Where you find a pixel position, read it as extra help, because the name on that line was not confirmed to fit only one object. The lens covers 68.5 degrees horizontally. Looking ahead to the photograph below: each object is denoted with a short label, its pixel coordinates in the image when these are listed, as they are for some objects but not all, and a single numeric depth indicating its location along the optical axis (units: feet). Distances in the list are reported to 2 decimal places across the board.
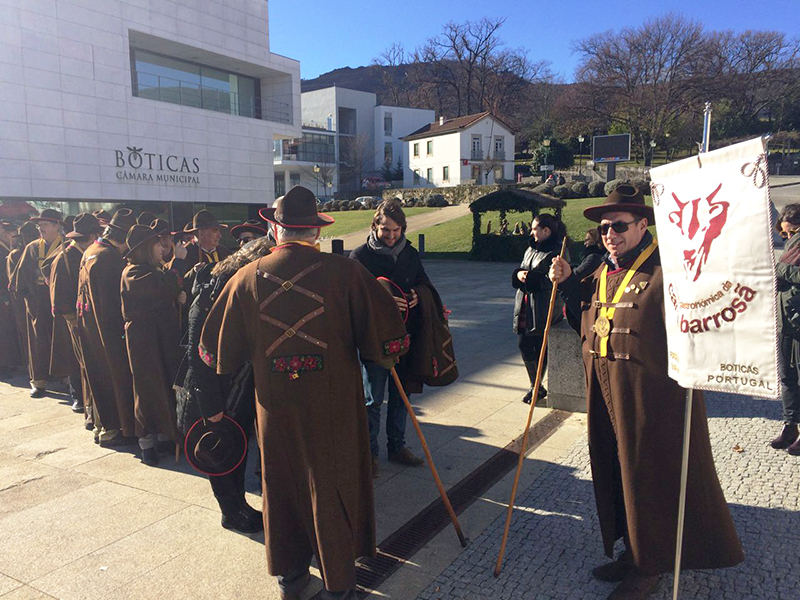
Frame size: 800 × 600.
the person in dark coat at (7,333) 28.14
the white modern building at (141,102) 60.64
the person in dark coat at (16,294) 26.74
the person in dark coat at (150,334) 16.24
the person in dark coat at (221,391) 11.34
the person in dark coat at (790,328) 15.79
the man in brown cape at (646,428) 9.90
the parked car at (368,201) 156.35
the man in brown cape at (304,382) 9.85
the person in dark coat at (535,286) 19.56
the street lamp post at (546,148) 186.80
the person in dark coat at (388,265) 14.99
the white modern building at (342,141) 189.88
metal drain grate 11.54
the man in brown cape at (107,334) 17.33
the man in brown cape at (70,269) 20.36
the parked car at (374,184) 198.54
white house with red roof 192.75
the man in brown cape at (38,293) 24.30
